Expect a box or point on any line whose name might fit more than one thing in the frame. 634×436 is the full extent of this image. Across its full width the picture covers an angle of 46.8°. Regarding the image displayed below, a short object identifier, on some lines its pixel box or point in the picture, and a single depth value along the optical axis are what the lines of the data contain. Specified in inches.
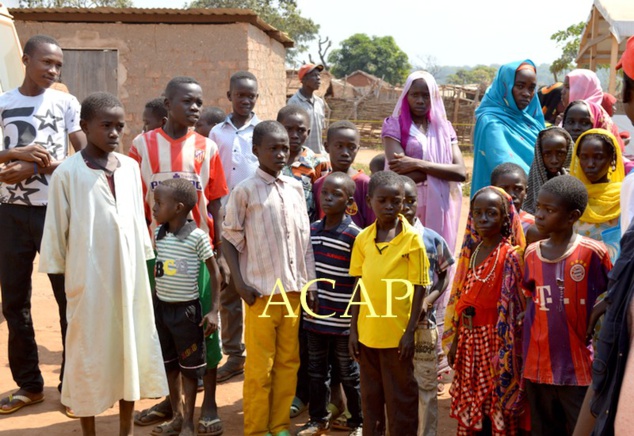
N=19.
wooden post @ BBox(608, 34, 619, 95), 503.8
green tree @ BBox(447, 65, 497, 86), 2796.8
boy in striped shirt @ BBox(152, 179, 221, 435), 154.3
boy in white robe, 137.7
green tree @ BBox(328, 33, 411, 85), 2047.2
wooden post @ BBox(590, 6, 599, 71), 560.4
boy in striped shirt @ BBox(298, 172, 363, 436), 153.2
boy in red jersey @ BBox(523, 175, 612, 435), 123.3
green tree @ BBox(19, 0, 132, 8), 1132.8
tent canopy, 491.5
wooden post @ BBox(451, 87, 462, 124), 1033.5
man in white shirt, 285.6
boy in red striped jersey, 165.3
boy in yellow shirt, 137.5
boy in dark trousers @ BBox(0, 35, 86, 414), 167.2
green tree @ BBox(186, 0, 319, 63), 1544.0
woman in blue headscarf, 184.1
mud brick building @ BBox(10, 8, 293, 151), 414.6
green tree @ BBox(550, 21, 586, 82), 921.5
